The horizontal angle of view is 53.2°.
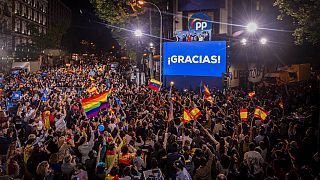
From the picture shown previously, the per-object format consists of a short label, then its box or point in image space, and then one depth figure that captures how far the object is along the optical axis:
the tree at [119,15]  30.50
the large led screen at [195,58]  23.22
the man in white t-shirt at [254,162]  6.98
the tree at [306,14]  14.04
